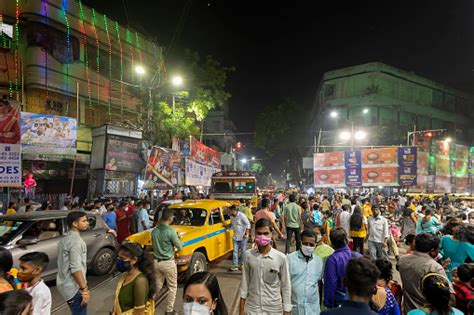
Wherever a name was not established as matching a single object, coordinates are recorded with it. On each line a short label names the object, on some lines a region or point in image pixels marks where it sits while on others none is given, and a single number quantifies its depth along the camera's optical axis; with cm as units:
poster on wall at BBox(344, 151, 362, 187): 2000
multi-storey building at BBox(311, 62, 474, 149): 4103
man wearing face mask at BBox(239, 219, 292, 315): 336
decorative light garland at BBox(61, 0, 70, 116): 1816
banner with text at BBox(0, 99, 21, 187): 984
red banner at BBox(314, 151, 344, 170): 2083
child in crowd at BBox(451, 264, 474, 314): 350
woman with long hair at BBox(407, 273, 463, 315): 252
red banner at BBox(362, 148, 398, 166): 1931
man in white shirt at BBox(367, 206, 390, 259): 768
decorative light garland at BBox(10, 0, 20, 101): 1619
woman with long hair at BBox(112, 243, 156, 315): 300
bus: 1777
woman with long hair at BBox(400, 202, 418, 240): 968
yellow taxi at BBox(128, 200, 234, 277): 682
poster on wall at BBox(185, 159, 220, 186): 1805
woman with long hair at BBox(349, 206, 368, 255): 764
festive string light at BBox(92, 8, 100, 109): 2006
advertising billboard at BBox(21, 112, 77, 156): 1312
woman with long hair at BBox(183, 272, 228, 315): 214
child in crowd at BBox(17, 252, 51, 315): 304
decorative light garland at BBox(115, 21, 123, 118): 2150
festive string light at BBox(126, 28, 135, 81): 2233
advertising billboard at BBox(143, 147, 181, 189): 1415
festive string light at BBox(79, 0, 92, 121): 1927
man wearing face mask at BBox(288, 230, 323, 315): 362
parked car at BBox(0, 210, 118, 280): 649
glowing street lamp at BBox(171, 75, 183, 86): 1788
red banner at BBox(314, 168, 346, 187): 2061
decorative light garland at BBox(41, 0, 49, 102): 1695
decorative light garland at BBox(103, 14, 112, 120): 2094
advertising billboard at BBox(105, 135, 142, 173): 1475
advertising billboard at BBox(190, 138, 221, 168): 1928
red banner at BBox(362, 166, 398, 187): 1917
